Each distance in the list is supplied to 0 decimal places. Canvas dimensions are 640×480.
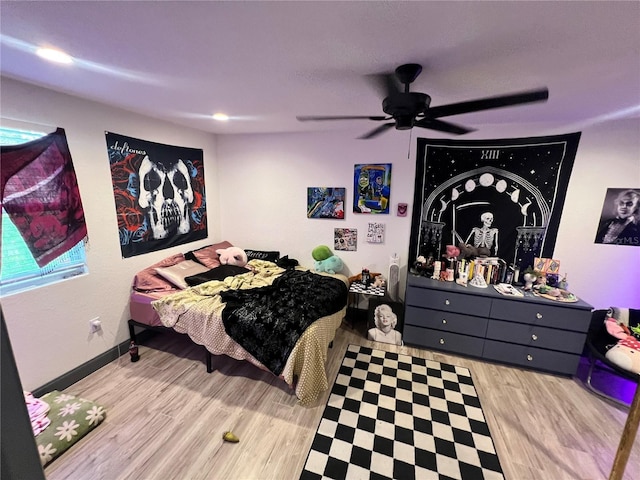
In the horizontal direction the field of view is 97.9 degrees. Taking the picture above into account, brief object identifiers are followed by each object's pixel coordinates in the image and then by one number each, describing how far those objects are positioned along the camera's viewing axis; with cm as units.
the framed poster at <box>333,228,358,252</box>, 352
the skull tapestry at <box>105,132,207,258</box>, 265
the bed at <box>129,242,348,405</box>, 218
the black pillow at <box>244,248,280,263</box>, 374
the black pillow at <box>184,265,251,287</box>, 288
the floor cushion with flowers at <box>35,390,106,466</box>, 174
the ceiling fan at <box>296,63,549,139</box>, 147
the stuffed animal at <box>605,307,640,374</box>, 217
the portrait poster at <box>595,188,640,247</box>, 260
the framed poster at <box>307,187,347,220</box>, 347
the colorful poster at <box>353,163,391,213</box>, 328
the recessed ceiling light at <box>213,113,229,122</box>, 267
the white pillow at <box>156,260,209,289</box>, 285
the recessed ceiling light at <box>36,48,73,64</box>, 150
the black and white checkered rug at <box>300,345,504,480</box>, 170
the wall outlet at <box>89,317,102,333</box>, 245
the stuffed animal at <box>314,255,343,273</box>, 346
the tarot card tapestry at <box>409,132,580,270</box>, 280
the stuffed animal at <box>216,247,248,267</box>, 352
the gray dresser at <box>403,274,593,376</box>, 245
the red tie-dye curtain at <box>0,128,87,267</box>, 192
